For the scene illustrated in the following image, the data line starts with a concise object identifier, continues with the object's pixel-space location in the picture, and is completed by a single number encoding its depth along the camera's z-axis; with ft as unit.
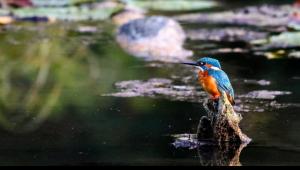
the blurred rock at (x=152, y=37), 60.70
